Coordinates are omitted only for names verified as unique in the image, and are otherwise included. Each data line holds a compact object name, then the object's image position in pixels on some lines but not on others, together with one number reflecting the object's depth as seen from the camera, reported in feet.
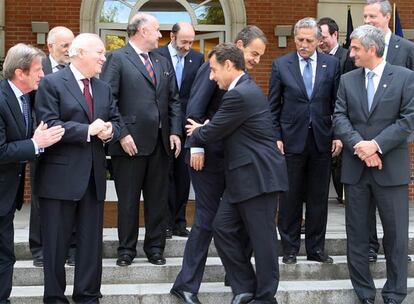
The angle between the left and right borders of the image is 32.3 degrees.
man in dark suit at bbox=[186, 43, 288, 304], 16.39
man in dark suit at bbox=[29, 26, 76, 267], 19.01
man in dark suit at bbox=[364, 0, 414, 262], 19.75
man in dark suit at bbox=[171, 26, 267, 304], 17.54
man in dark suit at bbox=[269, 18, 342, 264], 19.65
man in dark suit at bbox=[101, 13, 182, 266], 19.02
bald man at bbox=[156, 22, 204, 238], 21.54
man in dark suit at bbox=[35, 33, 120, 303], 16.17
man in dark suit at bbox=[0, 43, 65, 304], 15.64
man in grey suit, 17.37
